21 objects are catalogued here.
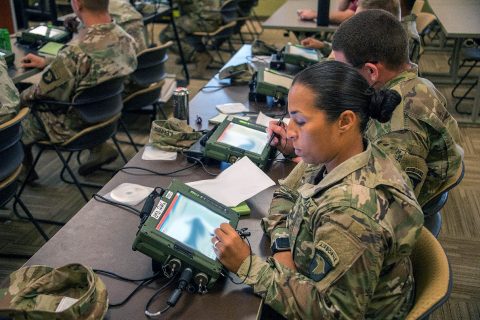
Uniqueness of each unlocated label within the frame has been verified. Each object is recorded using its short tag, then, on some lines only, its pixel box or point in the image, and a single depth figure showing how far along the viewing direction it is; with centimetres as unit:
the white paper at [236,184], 169
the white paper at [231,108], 245
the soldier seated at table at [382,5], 236
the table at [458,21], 396
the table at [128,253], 123
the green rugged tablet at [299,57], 308
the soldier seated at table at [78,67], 269
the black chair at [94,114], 270
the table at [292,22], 398
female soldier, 112
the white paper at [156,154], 198
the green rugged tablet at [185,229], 128
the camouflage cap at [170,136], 205
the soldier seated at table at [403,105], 174
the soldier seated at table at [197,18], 508
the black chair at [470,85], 416
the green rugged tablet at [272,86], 255
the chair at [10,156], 206
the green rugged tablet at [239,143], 190
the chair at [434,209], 182
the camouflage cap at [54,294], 111
